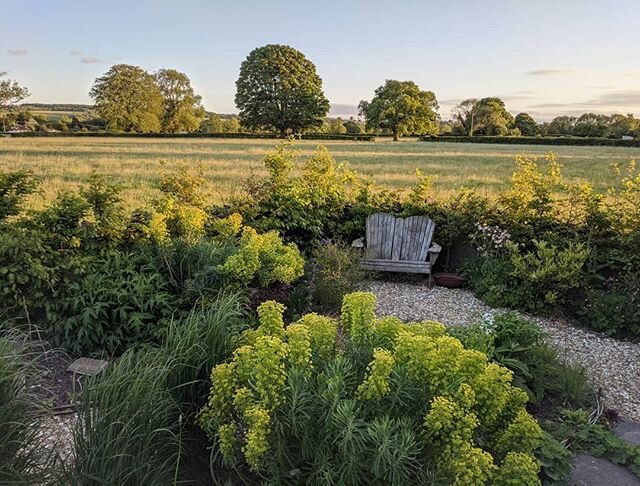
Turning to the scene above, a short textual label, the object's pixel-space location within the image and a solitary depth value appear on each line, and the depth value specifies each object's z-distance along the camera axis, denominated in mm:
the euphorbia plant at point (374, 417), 1612
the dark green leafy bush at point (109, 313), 3256
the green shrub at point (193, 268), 3561
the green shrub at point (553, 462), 2201
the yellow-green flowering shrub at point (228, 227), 4522
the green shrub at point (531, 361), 2928
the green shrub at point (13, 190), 3740
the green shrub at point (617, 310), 4270
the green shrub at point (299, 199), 5398
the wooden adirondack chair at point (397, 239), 5809
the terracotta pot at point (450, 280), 5543
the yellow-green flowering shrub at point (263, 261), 3537
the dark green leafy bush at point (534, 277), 4539
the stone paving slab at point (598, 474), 2279
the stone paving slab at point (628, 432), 2675
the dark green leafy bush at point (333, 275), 4551
